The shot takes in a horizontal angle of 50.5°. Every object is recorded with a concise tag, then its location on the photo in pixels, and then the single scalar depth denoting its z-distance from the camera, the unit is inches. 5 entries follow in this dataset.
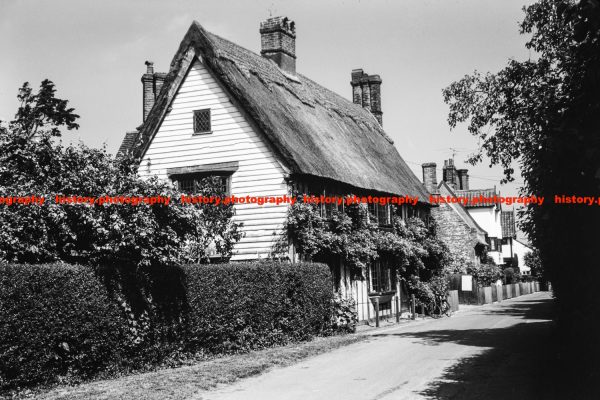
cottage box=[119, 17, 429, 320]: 805.9
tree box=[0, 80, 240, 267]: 460.4
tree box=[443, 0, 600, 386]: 365.4
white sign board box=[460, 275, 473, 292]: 1529.3
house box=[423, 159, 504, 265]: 2461.4
